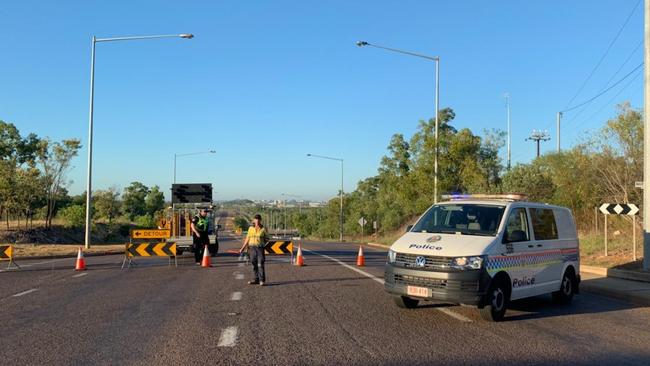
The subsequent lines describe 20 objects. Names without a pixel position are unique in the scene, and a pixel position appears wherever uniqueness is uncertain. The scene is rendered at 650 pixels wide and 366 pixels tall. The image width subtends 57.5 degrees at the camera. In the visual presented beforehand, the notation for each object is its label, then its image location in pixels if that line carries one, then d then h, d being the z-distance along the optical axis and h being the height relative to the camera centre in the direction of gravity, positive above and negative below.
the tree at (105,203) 66.44 +0.87
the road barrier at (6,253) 18.39 -1.35
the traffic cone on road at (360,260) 19.92 -1.56
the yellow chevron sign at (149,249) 19.16 -1.23
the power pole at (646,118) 16.12 +2.76
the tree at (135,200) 88.44 +1.71
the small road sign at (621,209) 17.08 +0.24
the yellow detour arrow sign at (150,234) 21.61 -0.84
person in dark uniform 20.17 -0.77
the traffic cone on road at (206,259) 19.22 -1.53
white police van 8.98 -0.65
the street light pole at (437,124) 31.64 +5.01
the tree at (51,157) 40.19 +3.60
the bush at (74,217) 46.41 -0.52
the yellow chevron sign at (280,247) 19.55 -1.13
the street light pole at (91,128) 27.59 +3.86
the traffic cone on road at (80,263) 17.81 -1.59
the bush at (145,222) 63.06 -1.19
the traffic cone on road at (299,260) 19.65 -1.56
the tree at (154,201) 92.69 +1.68
